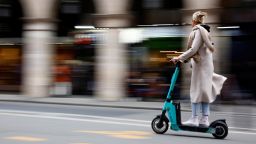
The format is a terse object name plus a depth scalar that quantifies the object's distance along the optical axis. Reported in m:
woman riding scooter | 12.36
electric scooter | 12.34
